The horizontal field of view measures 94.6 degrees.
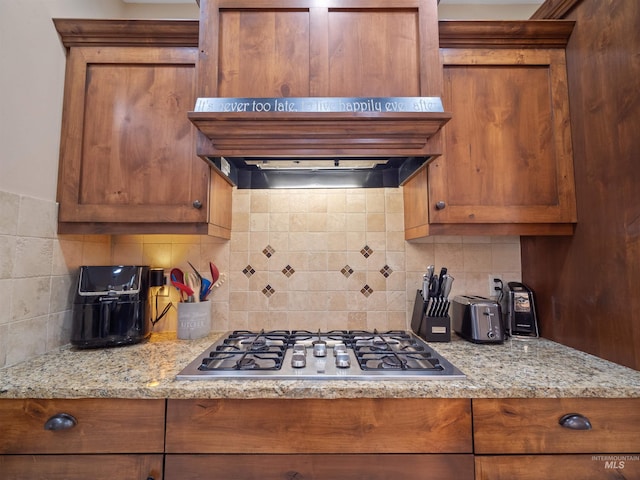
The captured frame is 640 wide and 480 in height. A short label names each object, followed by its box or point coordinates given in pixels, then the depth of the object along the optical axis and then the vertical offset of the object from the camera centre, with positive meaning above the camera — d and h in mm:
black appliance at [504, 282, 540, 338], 1388 -237
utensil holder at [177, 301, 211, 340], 1353 -263
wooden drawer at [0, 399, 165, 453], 845 -471
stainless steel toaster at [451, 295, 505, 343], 1260 -249
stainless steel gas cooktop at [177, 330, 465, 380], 910 -340
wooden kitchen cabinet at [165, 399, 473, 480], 837 -499
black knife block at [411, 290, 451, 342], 1288 -282
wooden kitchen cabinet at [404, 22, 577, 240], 1196 +523
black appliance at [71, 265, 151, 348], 1173 -179
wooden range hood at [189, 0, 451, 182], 1080 +753
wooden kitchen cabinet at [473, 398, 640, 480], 836 -498
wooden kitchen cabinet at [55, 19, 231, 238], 1188 +532
